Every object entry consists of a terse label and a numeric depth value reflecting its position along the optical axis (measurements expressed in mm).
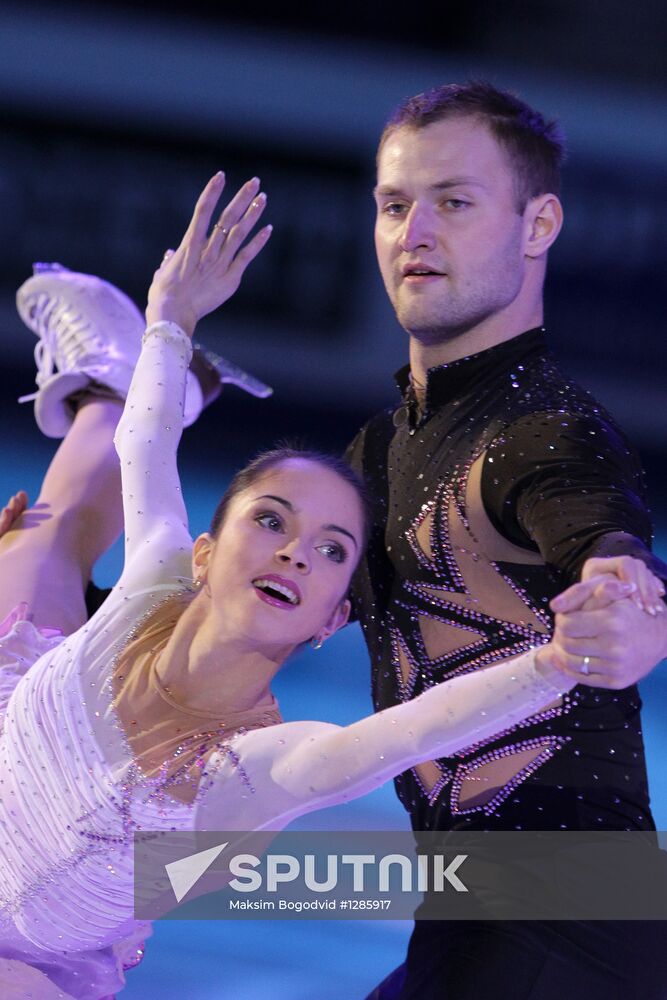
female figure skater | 7376
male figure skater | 7332
